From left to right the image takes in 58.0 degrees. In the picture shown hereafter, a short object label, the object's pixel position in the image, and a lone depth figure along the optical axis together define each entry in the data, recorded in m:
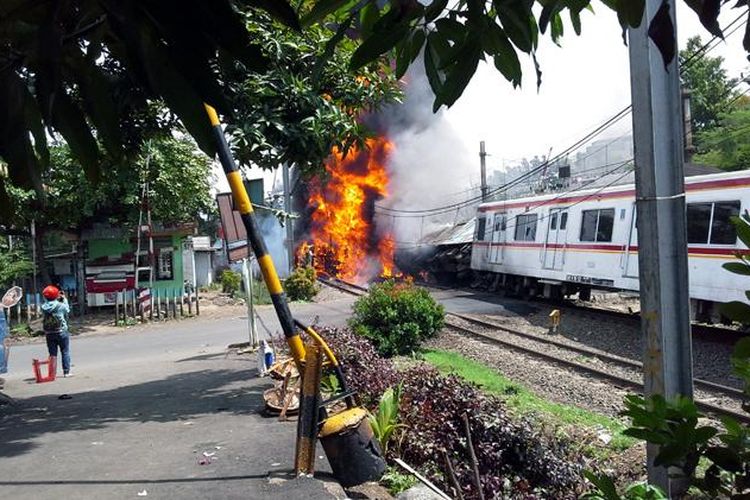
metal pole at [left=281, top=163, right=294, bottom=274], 24.87
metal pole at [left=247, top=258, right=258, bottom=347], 11.68
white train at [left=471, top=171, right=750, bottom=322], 12.92
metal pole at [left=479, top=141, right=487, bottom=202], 33.16
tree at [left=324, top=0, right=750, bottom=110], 1.70
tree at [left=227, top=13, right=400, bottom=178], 6.82
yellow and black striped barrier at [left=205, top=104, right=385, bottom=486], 5.20
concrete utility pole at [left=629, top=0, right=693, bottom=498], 4.79
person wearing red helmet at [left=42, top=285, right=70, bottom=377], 11.29
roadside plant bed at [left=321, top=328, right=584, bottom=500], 5.66
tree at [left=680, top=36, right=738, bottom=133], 37.59
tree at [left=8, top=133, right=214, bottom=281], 20.48
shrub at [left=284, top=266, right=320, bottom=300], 25.45
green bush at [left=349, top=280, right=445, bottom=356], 11.98
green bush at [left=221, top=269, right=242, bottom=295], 29.25
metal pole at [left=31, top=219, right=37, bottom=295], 20.61
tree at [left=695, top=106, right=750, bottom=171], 26.81
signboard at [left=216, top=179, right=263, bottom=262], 9.85
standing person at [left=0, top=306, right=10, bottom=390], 9.75
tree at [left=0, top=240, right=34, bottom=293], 19.68
